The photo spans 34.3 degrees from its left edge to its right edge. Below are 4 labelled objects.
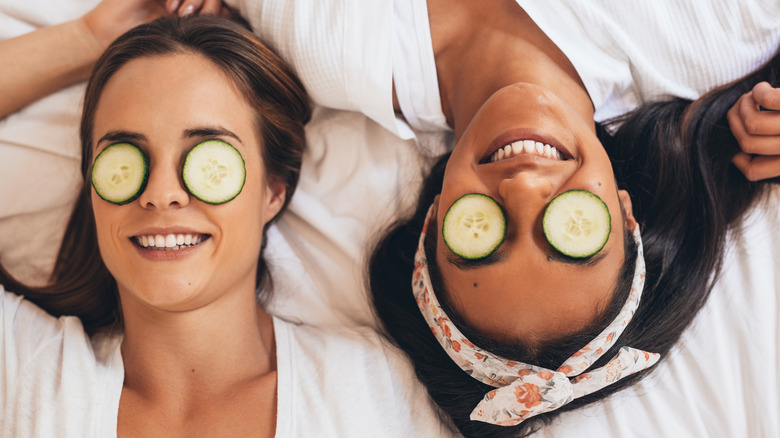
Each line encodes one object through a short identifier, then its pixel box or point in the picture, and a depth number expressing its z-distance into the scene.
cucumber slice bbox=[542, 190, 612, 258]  0.84
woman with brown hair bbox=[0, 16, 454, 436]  0.89
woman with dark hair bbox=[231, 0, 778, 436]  0.86
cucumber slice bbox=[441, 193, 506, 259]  0.85
